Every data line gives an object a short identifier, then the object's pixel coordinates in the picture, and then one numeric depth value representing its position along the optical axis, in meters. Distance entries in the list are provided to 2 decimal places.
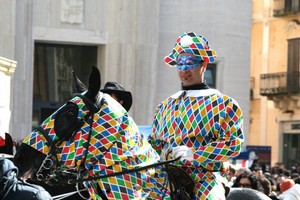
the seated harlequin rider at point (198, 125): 12.94
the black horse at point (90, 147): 11.08
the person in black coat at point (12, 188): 10.70
